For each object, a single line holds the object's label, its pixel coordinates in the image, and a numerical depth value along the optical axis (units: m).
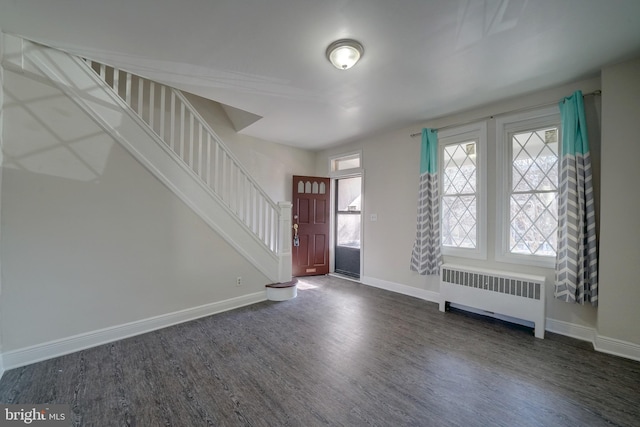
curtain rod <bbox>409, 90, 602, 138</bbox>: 2.55
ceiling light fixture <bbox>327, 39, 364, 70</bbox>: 2.06
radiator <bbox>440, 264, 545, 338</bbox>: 2.72
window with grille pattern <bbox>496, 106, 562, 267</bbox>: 2.87
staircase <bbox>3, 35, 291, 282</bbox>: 2.26
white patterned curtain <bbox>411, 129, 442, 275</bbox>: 3.65
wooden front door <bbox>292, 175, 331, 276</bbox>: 5.10
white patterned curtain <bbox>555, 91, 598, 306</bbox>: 2.54
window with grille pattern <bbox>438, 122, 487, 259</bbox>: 3.32
